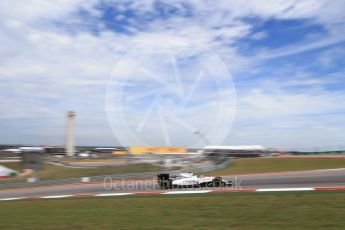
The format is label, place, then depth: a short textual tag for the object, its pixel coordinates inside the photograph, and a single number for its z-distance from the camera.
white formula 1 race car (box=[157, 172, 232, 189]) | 16.59
